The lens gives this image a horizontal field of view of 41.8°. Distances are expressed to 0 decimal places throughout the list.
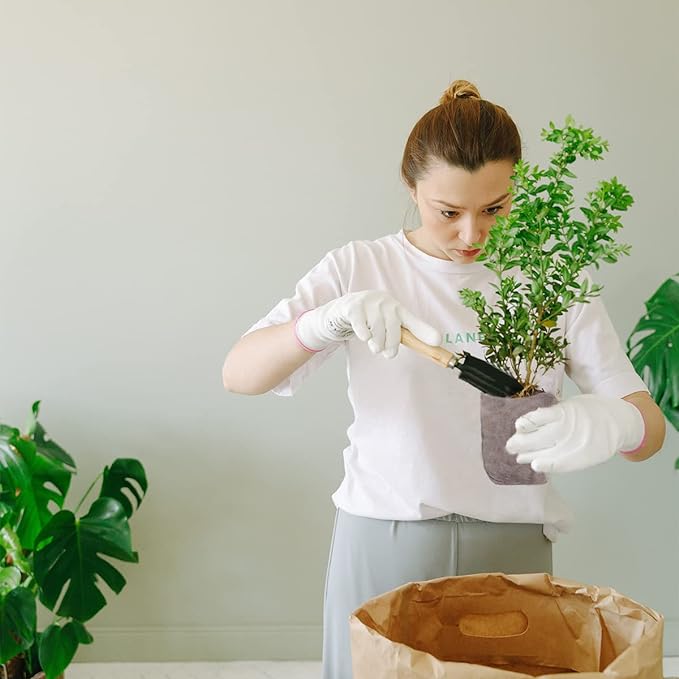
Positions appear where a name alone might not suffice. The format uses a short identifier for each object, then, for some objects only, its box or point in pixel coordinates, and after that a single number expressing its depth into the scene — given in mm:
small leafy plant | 997
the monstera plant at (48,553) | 2051
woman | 1287
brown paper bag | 1028
